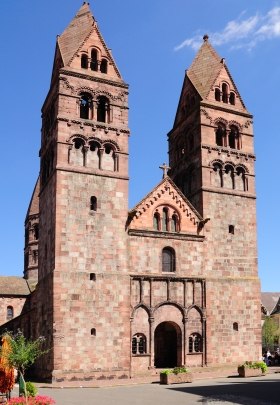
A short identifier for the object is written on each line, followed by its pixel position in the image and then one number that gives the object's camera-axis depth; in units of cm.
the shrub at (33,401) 1825
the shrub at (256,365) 3491
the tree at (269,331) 8100
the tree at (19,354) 2098
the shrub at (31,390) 2317
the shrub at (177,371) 3161
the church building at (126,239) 3519
